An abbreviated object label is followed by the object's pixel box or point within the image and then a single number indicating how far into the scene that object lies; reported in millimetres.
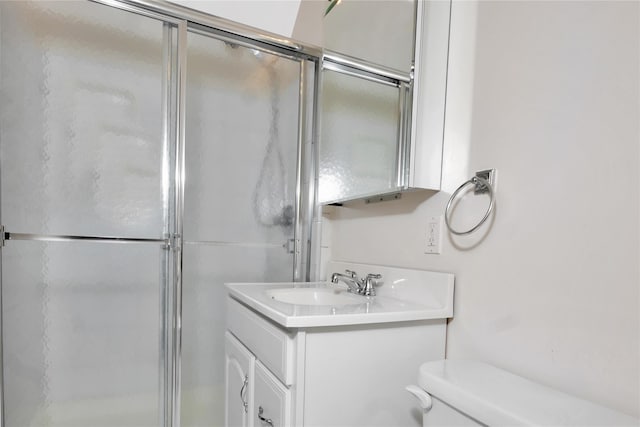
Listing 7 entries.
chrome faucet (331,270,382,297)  1287
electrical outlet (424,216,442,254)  1128
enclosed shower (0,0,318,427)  1330
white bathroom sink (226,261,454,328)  907
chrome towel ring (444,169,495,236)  953
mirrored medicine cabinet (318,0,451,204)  1133
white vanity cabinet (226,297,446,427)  891
